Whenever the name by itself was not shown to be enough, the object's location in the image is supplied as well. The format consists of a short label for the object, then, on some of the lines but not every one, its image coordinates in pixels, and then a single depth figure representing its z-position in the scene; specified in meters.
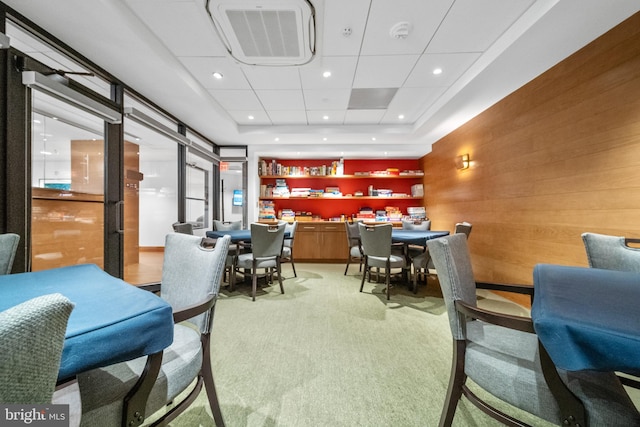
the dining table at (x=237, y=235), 3.42
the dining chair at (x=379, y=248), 3.25
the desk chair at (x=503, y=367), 0.83
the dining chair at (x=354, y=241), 4.13
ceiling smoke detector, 2.33
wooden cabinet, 5.80
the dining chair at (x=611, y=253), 1.45
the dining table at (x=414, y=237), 3.26
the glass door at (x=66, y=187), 2.46
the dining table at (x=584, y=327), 0.65
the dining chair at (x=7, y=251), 1.32
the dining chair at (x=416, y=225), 4.72
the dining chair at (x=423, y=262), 3.39
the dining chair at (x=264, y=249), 3.23
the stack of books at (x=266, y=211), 6.02
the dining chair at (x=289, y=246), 4.16
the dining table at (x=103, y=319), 0.59
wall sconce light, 4.16
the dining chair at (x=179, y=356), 0.82
